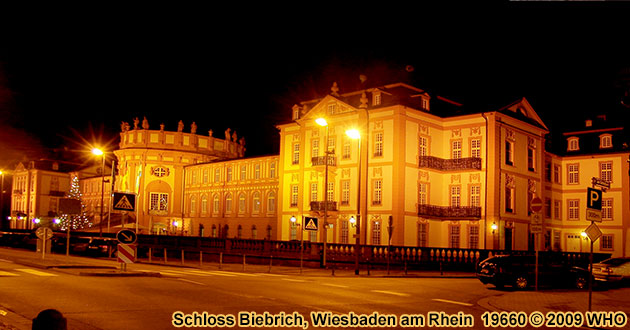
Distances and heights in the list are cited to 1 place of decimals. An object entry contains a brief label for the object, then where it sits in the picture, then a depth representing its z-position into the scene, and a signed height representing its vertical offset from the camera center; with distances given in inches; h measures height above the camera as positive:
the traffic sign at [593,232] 658.2 -0.7
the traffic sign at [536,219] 900.0 +14.4
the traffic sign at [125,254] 904.3 -46.0
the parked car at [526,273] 981.2 -62.6
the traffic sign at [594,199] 633.0 +30.6
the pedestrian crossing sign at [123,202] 923.4 +24.3
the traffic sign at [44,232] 1322.6 -28.7
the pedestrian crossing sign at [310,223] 1299.2 +2.3
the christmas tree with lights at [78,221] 3326.8 -15.3
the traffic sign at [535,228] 892.6 +2.4
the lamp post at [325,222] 1255.7 +4.2
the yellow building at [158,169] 3159.5 +240.5
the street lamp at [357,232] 1265.7 -12.6
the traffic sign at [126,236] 906.1 -22.1
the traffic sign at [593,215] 635.5 +15.3
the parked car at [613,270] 1070.4 -61.9
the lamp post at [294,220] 2210.1 +12.3
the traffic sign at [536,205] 866.1 +31.8
